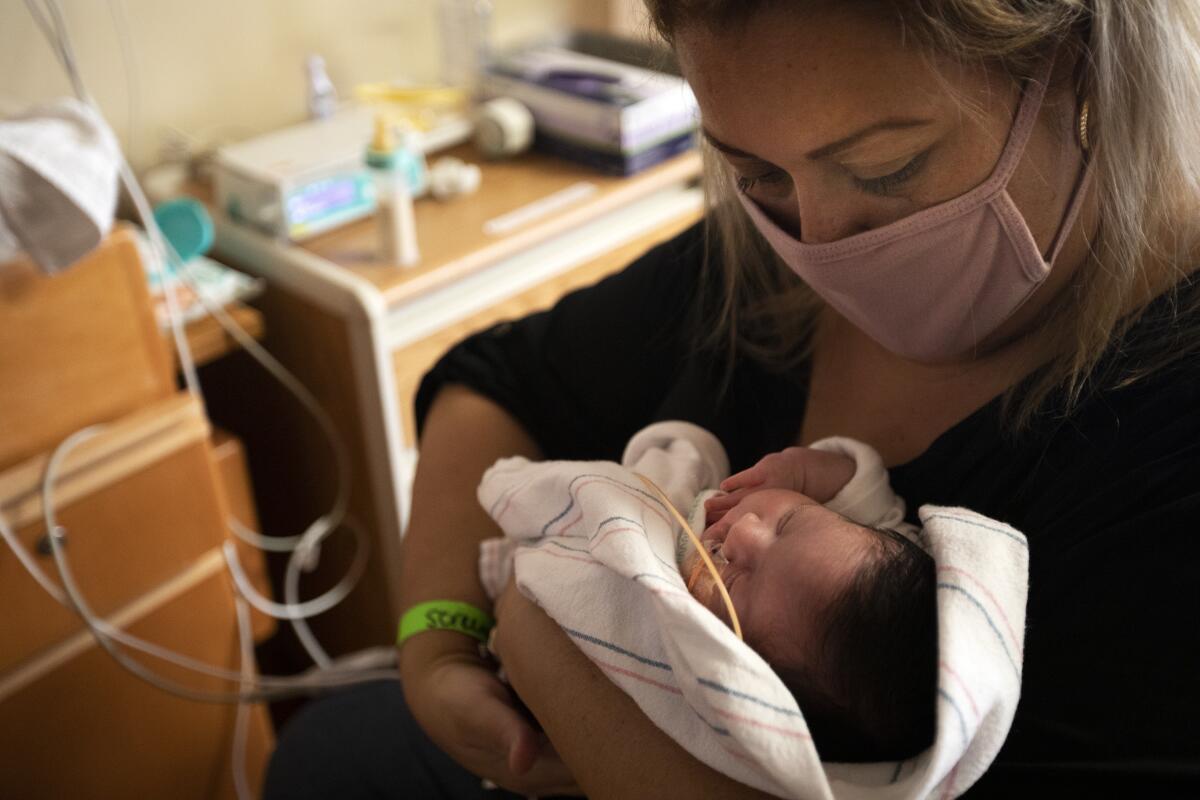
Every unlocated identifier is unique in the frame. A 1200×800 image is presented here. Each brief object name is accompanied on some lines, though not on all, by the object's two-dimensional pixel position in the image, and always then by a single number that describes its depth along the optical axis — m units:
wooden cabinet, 1.25
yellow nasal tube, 0.74
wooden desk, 1.61
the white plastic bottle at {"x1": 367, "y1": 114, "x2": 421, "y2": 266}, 1.61
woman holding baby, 0.69
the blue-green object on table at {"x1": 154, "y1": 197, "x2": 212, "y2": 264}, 1.60
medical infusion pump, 1.69
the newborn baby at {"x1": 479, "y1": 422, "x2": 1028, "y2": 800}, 0.66
